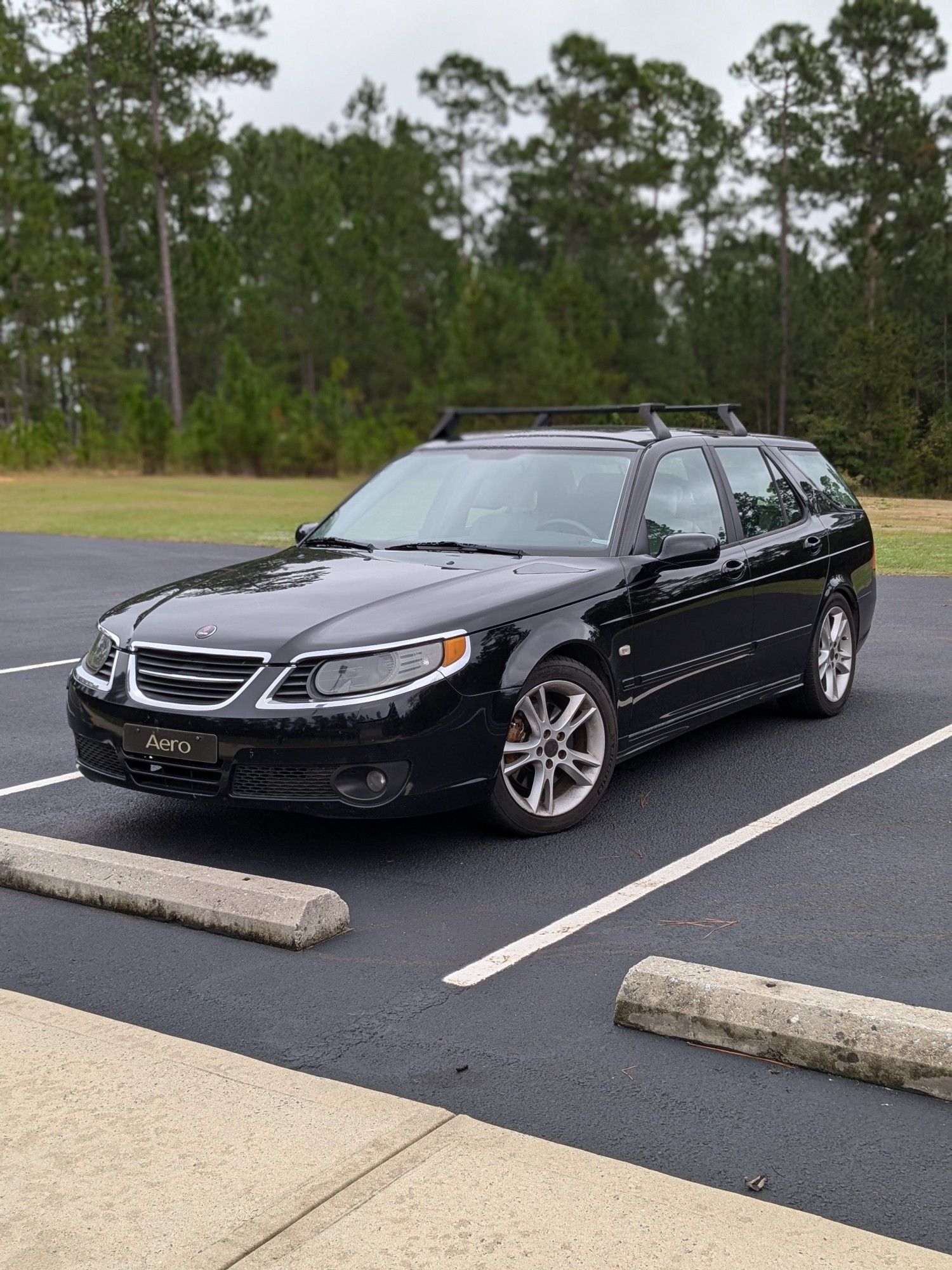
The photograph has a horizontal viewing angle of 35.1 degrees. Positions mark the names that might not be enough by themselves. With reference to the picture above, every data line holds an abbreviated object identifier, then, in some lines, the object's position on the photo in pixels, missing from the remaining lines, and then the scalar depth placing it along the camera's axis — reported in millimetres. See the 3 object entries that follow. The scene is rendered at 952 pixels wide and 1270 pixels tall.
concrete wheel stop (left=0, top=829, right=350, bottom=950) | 4715
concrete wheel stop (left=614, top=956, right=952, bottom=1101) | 3662
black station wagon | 5395
